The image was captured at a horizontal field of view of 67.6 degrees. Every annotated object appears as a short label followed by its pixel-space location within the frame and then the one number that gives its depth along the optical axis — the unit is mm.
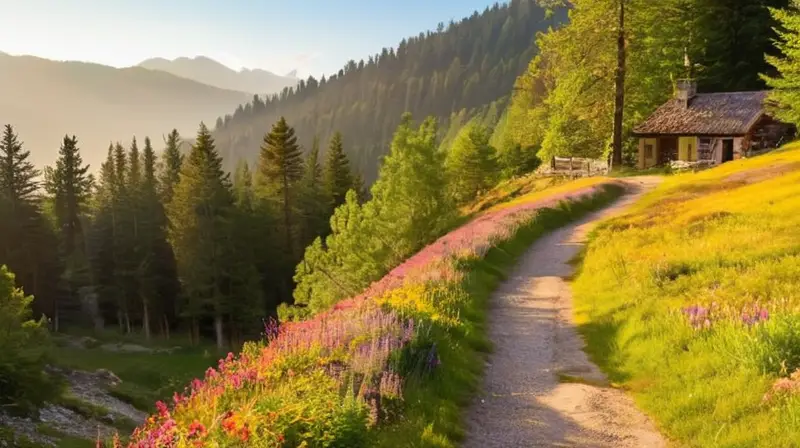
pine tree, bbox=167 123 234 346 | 60031
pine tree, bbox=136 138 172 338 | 70062
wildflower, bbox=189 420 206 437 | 5266
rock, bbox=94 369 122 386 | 42031
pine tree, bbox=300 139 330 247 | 71375
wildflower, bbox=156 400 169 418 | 5891
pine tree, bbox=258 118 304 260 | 66188
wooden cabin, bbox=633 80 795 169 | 45125
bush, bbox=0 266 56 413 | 18531
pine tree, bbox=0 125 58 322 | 69312
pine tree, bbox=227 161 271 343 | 61688
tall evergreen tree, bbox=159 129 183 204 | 87500
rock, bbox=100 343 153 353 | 59719
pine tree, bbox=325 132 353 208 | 74500
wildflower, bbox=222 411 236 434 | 5410
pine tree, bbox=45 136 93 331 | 79625
